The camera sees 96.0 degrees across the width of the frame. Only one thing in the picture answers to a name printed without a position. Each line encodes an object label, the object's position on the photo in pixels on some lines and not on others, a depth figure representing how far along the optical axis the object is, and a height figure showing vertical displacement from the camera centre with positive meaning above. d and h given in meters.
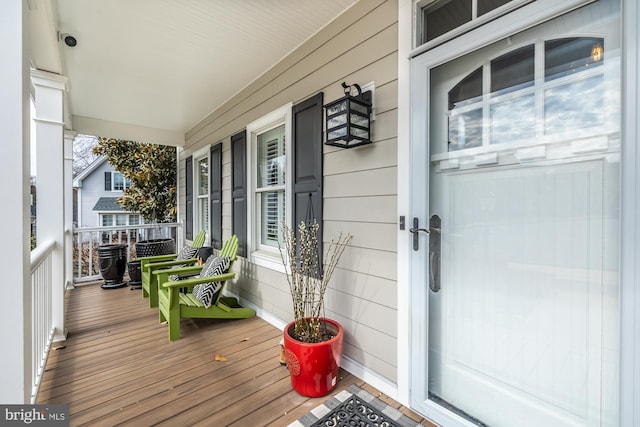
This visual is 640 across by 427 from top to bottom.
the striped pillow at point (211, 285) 2.94 -0.77
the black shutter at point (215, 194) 4.20 +0.24
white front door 1.18 -0.08
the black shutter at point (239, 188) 3.53 +0.28
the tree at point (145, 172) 7.10 +0.96
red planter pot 1.84 -1.01
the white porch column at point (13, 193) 1.14 +0.07
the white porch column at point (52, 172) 2.59 +0.36
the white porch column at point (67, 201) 4.39 +0.16
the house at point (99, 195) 11.14 +0.64
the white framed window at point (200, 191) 4.94 +0.35
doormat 1.65 -1.22
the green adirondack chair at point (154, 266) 3.62 -0.74
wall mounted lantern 1.92 +0.63
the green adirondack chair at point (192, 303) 2.71 -0.94
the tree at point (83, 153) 13.04 +2.65
